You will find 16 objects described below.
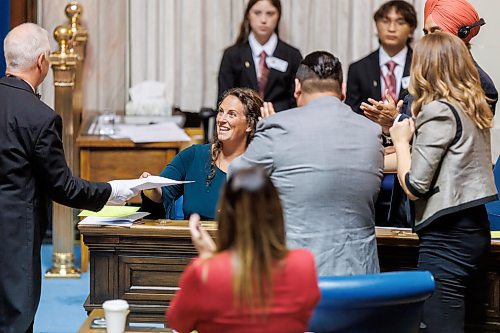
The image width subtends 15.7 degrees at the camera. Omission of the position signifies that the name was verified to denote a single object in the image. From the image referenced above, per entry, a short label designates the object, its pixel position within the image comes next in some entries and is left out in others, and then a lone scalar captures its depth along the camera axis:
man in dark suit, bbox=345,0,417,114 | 11.56
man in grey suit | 5.86
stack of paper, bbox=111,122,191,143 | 11.11
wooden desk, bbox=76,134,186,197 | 11.13
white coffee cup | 5.68
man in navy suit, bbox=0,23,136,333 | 6.75
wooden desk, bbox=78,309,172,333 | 6.17
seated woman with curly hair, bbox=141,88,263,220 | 7.74
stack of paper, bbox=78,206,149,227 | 7.00
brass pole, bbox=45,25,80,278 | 10.82
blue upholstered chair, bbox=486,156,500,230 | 7.77
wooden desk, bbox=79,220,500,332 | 6.90
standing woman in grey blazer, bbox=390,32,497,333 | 6.22
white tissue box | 12.46
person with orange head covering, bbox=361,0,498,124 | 7.48
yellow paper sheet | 7.23
